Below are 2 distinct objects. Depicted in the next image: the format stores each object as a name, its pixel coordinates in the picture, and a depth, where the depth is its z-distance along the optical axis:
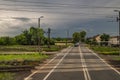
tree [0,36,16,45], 70.16
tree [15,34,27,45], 66.00
